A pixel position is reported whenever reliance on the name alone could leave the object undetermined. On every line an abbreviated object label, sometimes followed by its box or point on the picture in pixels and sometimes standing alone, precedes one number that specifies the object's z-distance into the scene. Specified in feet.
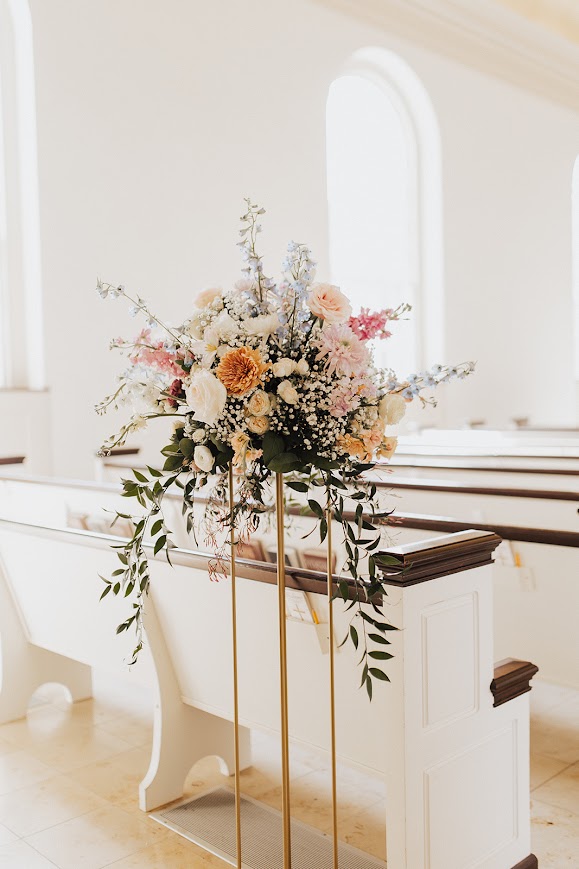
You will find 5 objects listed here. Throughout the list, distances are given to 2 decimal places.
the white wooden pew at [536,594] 10.09
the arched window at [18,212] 19.21
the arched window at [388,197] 26.25
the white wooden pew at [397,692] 6.53
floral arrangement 5.49
